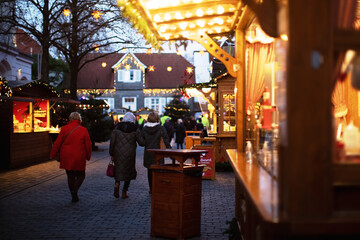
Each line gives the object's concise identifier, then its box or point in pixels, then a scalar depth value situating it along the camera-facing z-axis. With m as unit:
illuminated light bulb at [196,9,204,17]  7.14
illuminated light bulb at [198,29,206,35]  8.16
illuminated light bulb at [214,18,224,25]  7.63
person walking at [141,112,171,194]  10.40
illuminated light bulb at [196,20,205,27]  7.64
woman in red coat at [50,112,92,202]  9.67
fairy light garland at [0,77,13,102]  15.92
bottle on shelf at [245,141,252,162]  6.29
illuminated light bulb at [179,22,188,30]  7.70
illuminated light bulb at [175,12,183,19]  7.20
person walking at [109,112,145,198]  10.02
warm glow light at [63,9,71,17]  20.36
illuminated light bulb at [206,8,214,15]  7.12
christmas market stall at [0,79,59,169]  15.43
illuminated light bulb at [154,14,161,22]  7.25
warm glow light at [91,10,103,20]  20.85
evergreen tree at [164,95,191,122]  44.84
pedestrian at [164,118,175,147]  21.79
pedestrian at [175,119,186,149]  24.48
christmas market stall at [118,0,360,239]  2.88
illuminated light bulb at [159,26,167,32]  7.79
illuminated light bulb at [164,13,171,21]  7.25
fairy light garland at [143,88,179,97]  54.62
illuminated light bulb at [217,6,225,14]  6.98
